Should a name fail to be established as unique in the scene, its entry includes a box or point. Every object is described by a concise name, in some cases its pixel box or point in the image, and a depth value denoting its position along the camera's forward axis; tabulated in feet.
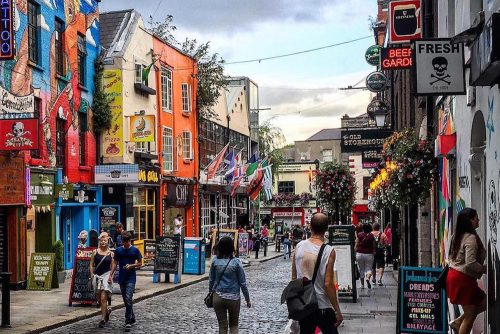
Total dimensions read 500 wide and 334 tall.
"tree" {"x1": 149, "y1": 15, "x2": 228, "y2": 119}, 117.91
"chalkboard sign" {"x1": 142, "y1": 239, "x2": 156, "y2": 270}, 78.54
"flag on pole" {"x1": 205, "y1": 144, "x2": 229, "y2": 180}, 104.73
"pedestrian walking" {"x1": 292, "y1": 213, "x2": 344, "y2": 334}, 23.67
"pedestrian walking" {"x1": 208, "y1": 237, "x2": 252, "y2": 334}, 29.50
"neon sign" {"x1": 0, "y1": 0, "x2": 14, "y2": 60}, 50.96
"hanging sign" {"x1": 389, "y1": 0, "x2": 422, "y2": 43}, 57.93
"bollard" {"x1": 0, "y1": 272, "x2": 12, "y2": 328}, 40.70
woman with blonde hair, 43.19
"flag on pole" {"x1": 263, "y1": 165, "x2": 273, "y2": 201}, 134.21
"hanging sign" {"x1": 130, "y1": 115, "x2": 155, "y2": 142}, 86.74
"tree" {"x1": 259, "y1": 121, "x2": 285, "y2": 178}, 196.85
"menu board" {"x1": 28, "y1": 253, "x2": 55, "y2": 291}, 59.33
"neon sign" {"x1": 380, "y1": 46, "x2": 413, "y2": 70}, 58.29
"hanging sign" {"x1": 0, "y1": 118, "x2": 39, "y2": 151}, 56.18
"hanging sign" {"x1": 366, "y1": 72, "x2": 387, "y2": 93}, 79.41
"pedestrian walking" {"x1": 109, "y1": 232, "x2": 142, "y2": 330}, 41.42
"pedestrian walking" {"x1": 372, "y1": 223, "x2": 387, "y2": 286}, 64.34
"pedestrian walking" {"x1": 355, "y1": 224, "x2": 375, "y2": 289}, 59.67
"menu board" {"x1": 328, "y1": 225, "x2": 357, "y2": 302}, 50.78
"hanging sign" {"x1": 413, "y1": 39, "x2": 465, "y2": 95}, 29.94
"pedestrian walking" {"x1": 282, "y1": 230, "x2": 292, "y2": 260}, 112.57
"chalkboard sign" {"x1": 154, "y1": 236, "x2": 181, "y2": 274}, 66.85
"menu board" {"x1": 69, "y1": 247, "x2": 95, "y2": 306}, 51.67
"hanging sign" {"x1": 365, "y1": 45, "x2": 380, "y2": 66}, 96.27
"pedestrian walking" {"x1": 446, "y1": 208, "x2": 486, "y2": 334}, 24.98
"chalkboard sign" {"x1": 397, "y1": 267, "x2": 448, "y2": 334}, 32.58
